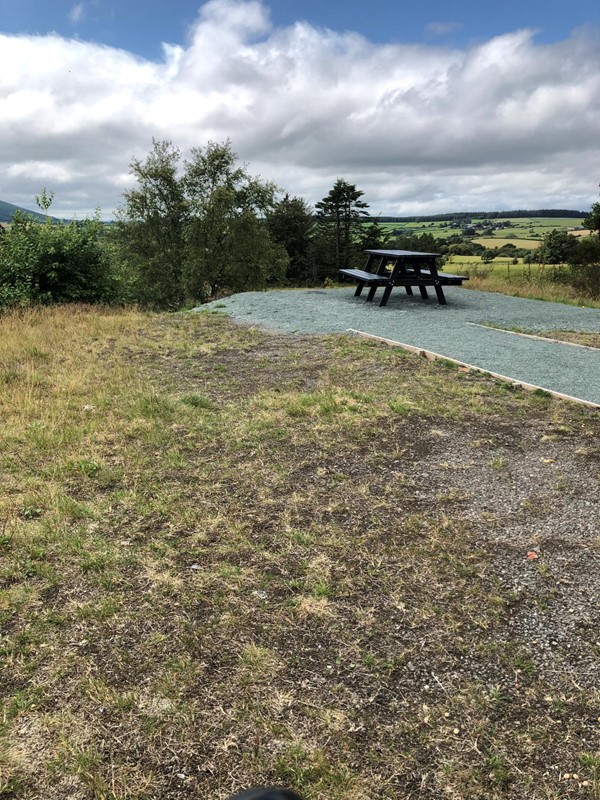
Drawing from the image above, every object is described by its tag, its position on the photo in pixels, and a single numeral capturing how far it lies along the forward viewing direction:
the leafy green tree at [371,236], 48.91
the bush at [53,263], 11.95
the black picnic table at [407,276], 11.47
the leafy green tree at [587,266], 14.62
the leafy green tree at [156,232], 28.72
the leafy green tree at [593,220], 18.55
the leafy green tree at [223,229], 27.67
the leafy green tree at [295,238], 46.03
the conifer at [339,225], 45.59
